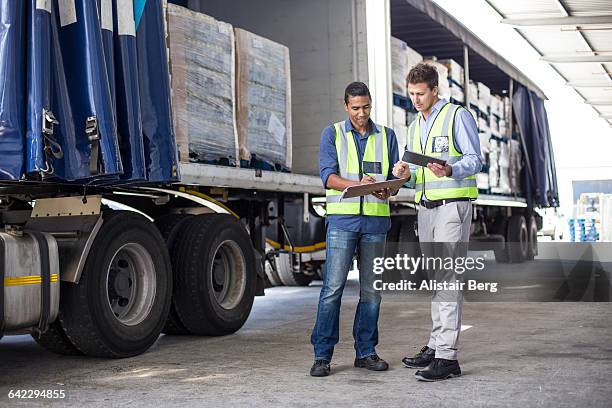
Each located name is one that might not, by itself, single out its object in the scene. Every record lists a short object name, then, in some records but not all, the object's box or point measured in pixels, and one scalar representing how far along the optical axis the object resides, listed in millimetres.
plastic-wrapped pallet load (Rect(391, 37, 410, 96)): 10156
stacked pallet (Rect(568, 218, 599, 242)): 30922
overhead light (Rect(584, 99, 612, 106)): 30094
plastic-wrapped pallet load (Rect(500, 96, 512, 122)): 16766
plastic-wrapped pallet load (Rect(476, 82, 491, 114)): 14513
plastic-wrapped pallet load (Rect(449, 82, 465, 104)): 12555
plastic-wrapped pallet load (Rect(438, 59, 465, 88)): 12445
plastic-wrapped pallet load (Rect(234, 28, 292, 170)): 7512
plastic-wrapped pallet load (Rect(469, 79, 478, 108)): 13891
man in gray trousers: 5082
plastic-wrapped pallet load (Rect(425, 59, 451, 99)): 11711
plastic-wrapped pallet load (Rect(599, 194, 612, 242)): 26328
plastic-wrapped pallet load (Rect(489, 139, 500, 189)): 14969
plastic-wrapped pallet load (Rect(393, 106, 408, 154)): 9852
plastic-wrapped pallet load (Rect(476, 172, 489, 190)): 13992
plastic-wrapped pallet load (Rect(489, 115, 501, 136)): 15250
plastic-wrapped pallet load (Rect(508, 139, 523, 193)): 16906
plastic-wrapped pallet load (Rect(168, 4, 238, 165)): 6664
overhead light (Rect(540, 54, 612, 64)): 21594
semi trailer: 5781
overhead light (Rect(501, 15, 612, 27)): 17297
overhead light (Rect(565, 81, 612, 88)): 26000
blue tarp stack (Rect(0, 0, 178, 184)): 4992
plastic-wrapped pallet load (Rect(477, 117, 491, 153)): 14317
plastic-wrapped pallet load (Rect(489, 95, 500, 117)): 15500
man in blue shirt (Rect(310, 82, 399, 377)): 5359
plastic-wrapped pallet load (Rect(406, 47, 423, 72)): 10734
